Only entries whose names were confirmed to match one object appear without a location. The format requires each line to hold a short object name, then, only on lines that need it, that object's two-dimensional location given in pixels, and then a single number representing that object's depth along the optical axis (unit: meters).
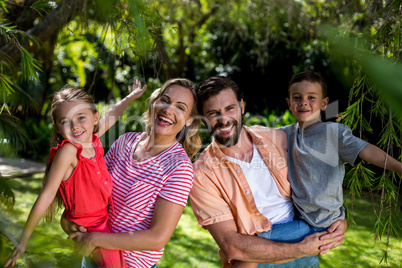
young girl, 1.74
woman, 1.74
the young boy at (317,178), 2.08
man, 2.05
